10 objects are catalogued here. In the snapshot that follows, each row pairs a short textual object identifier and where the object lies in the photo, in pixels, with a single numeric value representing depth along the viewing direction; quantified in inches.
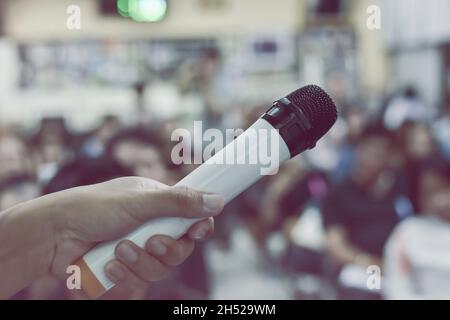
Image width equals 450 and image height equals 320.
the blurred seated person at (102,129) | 126.6
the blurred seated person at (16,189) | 66.9
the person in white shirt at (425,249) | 54.8
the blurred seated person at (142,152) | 69.3
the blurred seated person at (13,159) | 79.1
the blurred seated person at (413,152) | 91.8
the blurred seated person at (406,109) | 136.3
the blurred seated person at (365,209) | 85.1
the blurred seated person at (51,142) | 113.5
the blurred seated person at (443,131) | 118.5
